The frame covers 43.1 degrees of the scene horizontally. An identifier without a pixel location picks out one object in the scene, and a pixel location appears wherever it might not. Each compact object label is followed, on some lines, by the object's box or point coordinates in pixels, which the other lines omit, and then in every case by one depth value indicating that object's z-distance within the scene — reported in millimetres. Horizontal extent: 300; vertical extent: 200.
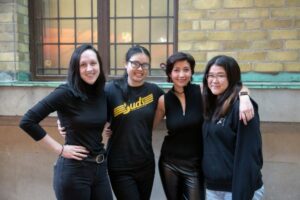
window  4289
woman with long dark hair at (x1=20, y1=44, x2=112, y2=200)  2570
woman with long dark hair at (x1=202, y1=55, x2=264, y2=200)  2275
